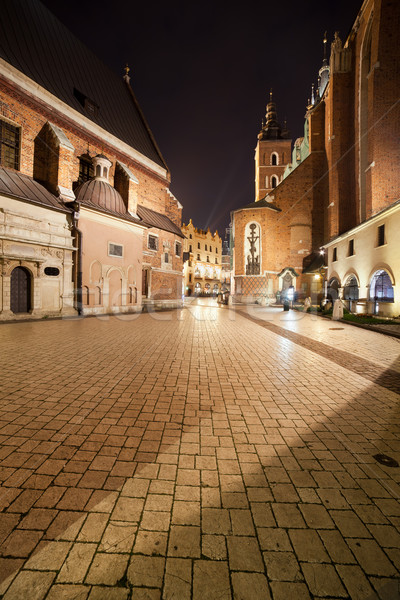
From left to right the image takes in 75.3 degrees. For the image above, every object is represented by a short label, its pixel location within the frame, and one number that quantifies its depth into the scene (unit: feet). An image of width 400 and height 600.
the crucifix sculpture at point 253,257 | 107.52
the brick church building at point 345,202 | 53.26
